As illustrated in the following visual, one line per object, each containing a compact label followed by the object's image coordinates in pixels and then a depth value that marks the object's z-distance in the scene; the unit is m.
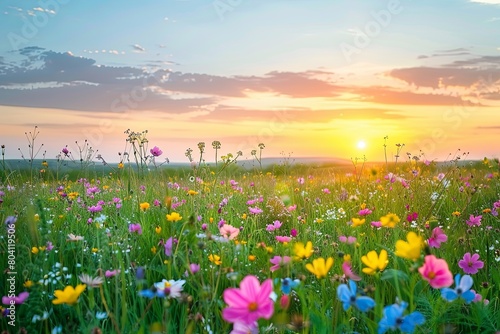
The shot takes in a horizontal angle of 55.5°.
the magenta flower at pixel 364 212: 3.59
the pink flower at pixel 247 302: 1.43
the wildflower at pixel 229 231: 2.60
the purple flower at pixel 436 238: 2.32
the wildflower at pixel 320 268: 1.83
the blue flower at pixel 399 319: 1.67
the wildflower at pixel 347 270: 2.00
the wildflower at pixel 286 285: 2.00
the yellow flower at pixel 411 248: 1.67
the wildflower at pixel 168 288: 2.05
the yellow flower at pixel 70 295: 1.83
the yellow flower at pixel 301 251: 2.06
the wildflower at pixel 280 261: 2.29
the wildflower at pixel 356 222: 2.58
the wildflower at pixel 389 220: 2.11
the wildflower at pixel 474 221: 3.97
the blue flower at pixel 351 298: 1.67
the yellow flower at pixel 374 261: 1.95
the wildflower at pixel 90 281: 2.04
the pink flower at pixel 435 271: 1.71
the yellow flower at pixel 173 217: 2.69
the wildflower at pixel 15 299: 2.31
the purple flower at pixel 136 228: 3.20
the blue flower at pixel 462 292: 1.88
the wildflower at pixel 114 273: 2.30
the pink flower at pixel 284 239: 2.84
